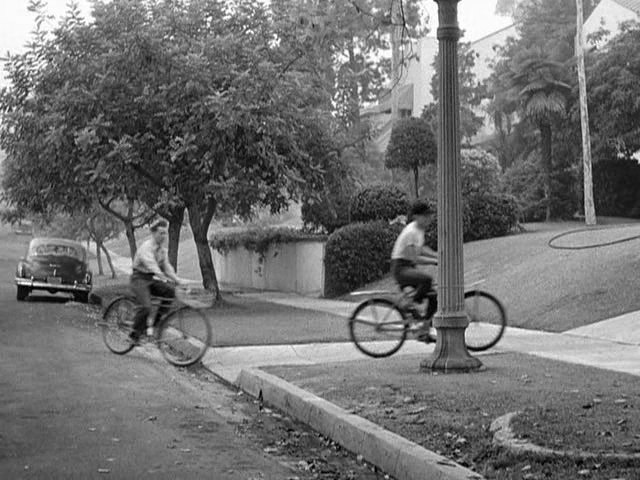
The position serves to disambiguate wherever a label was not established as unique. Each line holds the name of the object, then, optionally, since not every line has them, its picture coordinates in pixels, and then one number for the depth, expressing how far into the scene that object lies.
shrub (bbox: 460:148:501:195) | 35.97
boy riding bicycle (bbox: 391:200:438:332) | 13.92
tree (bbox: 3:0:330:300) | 24.72
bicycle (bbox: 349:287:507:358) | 14.23
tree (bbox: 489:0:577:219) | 41.25
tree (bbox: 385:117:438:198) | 34.69
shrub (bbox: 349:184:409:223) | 31.64
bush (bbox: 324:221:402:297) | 29.92
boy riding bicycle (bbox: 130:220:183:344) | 15.62
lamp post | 11.83
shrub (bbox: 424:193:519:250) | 32.53
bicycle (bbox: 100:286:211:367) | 15.67
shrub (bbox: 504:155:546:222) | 41.38
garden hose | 25.27
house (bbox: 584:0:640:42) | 49.75
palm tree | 41.12
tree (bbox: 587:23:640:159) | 39.59
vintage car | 30.67
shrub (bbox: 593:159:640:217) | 41.09
